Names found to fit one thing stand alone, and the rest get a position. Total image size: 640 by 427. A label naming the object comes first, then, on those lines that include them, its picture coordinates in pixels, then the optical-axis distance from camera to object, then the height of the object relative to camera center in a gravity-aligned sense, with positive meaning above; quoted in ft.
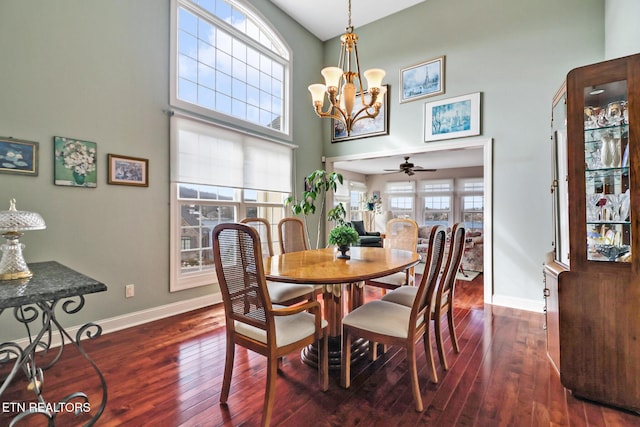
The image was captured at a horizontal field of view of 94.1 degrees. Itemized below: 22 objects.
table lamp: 5.25 -0.51
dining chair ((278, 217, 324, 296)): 10.37 -0.71
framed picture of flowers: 8.04 +1.48
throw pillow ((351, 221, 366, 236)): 24.03 -0.89
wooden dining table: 5.74 -1.15
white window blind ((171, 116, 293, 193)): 10.64 +2.36
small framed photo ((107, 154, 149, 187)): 9.04 +1.41
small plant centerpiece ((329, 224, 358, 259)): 7.66 -0.56
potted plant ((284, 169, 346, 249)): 14.07 +0.93
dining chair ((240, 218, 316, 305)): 7.71 -2.07
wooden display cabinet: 5.46 -0.44
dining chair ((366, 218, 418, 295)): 10.83 -0.75
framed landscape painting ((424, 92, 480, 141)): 12.46 +4.26
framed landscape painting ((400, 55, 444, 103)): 13.34 +6.29
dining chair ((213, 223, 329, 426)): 4.85 -1.72
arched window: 10.98 +6.35
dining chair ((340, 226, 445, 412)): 5.57 -2.12
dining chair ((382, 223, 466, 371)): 6.59 -1.90
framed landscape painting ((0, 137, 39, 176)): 7.24 +1.46
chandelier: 8.00 +3.55
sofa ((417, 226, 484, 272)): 19.57 -2.61
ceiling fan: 21.70 +3.59
